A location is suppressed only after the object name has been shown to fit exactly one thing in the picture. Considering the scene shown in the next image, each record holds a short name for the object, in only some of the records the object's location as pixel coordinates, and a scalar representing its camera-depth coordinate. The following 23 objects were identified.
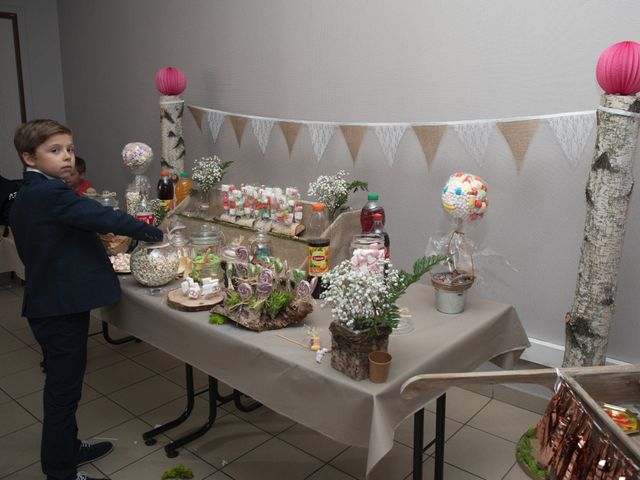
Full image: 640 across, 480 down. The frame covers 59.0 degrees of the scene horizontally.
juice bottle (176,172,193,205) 3.46
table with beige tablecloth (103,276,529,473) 1.54
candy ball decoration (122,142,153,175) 3.48
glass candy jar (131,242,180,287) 2.28
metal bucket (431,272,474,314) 2.04
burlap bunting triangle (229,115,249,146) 3.65
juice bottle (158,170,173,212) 3.31
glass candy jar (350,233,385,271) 1.69
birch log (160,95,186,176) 3.73
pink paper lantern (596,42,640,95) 1.90
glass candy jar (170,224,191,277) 2.49
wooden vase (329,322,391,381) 1.54
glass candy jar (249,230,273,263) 2.43
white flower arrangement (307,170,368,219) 2.67
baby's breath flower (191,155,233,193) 3.18
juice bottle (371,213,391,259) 2.28
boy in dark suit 2.00
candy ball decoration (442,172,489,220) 2.11
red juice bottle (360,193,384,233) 2.49
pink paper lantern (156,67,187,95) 3.62
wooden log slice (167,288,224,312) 2.08
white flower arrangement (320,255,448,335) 1.53
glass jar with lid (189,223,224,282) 2.34
